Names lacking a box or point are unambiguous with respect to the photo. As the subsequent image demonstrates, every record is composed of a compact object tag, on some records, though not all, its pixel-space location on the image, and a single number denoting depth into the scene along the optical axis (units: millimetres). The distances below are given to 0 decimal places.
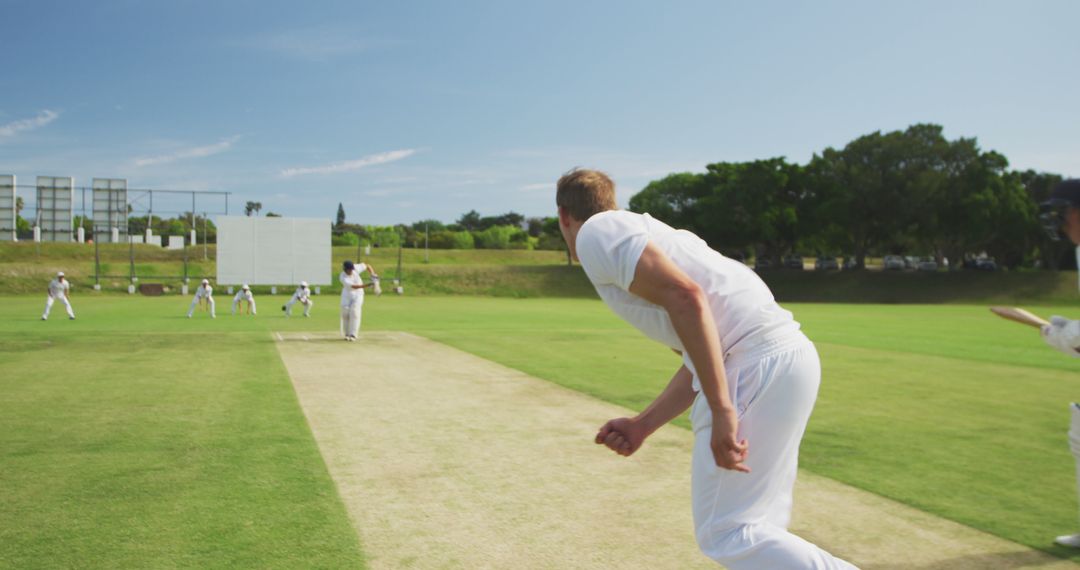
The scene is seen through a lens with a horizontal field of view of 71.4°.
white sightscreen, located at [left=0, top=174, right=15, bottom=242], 57188
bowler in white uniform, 2434
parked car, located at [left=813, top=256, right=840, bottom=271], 72969
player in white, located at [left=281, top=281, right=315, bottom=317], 29670
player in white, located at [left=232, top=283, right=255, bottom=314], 31750
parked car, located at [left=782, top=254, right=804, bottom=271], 75381
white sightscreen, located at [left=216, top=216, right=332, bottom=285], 50875
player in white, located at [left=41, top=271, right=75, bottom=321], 26250
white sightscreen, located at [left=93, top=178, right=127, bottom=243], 59250
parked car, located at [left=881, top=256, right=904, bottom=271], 73856
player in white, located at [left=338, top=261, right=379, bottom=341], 19000
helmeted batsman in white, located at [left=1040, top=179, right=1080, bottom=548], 3848
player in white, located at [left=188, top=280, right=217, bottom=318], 29012
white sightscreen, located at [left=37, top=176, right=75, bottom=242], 60656
